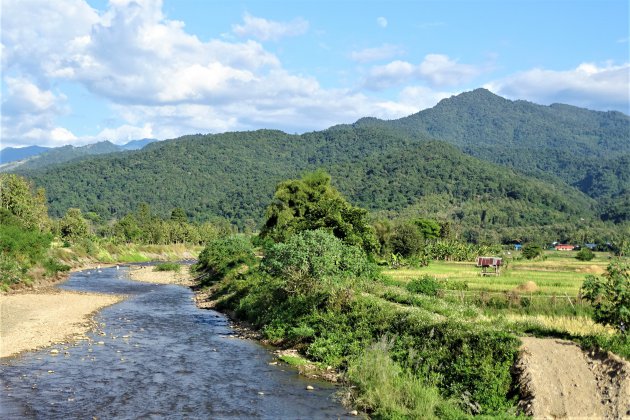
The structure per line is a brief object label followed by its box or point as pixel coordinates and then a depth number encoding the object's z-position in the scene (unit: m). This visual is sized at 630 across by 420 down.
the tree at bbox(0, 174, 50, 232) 90.69
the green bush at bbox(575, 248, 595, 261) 119.38
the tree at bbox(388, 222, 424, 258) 119.53
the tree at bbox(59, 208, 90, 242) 124.69
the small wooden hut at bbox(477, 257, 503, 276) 76.75
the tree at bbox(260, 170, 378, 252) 54.75
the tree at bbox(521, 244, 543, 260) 127.50
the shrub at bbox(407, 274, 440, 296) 42.84
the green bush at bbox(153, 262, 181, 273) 97.88
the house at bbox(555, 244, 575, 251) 185.75
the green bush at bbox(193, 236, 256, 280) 68.91
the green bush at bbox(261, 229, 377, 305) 35.94
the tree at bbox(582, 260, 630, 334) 19.20
